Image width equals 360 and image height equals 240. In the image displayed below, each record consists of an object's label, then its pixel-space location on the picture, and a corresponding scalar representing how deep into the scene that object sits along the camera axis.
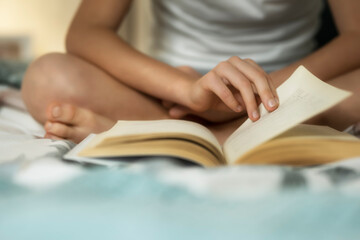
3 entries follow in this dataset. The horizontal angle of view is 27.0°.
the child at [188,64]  0.84
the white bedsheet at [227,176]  0.55
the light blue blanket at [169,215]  0.53
